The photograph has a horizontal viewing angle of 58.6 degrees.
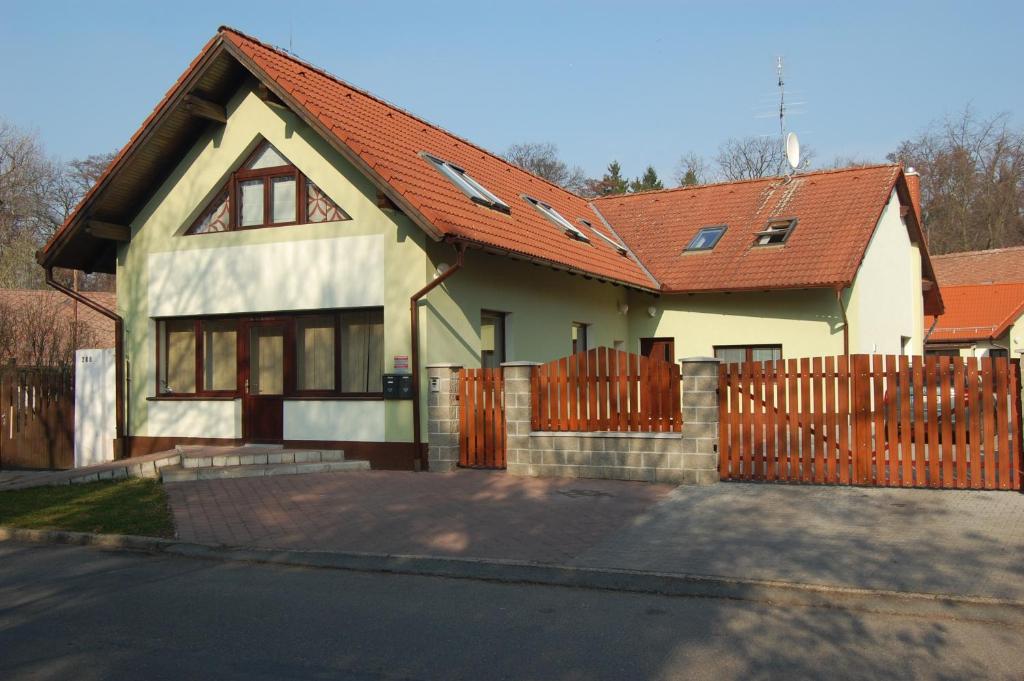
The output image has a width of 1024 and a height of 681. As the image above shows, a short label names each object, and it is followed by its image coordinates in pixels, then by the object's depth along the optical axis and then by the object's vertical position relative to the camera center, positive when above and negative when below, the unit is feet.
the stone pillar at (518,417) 42.63 -1.73
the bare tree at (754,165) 172.35 +40.56
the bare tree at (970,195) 151.64 +30.34
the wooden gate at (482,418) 44.11 -1.82
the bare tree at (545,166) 193.06 +45.50
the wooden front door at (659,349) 69.97 +2.27
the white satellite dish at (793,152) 77.15 +18.94
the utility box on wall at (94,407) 55.31 -1.28
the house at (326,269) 46.42 +6.56
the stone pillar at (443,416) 44.34 -1.70
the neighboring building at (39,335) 72.18 +4.38
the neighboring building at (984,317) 109.50 +6.99
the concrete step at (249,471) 43.37 -4.22
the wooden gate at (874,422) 35.24 -1.91
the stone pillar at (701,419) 38.99 -1.78
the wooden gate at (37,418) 57.31 -1.97
